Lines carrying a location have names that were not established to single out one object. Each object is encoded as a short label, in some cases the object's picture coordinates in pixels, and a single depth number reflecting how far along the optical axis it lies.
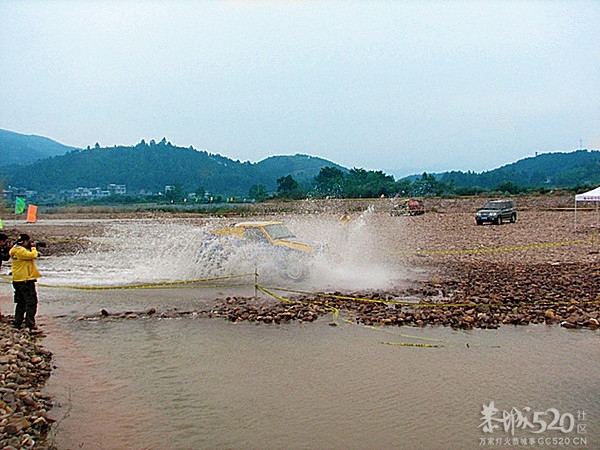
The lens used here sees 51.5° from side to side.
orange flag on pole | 38.39
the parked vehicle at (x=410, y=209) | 52.57
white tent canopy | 28.34
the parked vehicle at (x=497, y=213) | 37.66
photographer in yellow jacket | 10.90
